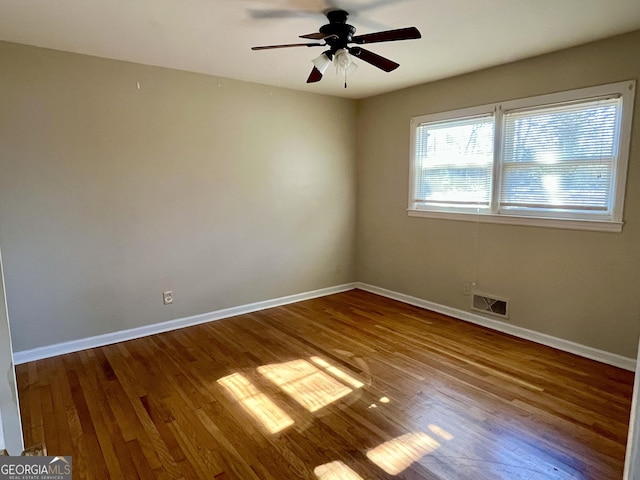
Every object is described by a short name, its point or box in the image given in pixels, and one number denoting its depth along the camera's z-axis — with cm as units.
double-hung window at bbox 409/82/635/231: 298
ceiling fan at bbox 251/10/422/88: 240
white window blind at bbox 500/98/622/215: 300
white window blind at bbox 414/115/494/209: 382
